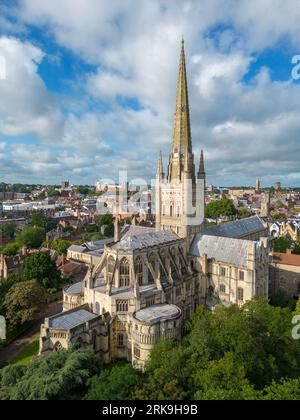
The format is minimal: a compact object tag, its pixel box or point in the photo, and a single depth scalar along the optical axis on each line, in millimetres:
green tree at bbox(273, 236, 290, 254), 75769
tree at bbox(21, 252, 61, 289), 54594
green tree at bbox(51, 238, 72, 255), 85762
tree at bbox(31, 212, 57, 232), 118512
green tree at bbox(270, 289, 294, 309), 49656
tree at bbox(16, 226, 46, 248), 93312
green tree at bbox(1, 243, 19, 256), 79706
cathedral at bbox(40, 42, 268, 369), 34281
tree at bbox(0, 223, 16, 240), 107750
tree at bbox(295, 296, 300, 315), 37006
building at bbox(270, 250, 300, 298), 56188
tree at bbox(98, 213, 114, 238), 111350
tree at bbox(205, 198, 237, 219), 132125
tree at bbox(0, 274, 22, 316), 44156
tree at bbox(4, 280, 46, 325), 42812
